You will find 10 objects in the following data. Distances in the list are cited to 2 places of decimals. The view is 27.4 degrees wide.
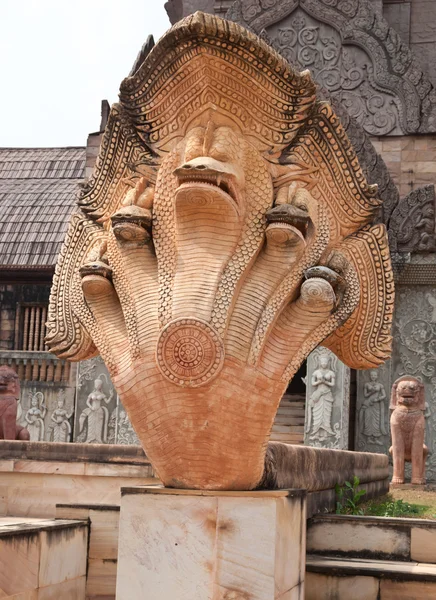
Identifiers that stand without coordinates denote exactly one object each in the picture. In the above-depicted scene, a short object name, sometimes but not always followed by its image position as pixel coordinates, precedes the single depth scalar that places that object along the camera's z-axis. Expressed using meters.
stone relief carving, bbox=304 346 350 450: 14.05
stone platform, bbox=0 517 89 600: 3.92
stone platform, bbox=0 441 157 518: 5.91
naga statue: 3.50
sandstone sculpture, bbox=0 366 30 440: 10.08
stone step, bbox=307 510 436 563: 4.79
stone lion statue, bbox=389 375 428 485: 11.06
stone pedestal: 3.43
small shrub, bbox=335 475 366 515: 5.97
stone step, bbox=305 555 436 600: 4.15
